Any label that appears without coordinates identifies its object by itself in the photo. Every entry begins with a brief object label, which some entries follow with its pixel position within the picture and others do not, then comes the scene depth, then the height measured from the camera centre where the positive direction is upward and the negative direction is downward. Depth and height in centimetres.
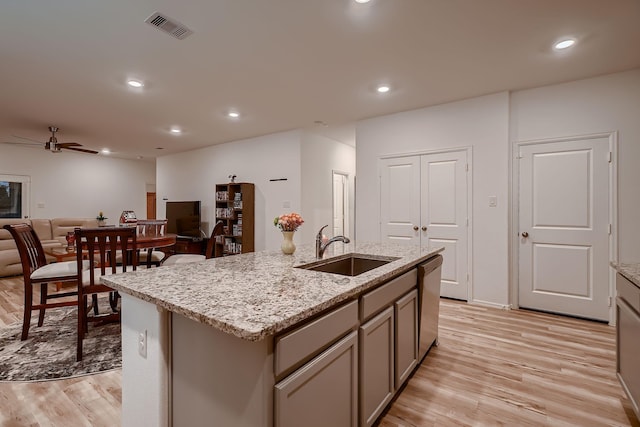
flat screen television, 679 -17
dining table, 314 -35
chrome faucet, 219 -25
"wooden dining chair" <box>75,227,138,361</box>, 240 -38
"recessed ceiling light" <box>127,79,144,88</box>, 338 +142
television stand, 664 -74
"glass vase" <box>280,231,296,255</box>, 233 -26
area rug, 227 -117
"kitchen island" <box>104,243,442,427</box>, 101 -52
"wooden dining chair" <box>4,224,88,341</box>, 264 -53
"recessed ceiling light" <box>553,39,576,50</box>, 261 +142
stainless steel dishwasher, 222 -70
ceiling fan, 486 +105
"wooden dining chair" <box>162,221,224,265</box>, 351 -55
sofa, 524 -47
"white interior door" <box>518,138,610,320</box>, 327 -20
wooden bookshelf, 586 -11
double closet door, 399 +5
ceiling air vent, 225 +141
